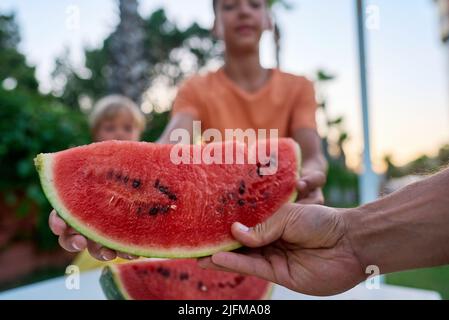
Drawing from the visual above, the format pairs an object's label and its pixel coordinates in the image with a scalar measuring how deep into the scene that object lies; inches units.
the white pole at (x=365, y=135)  83.7
